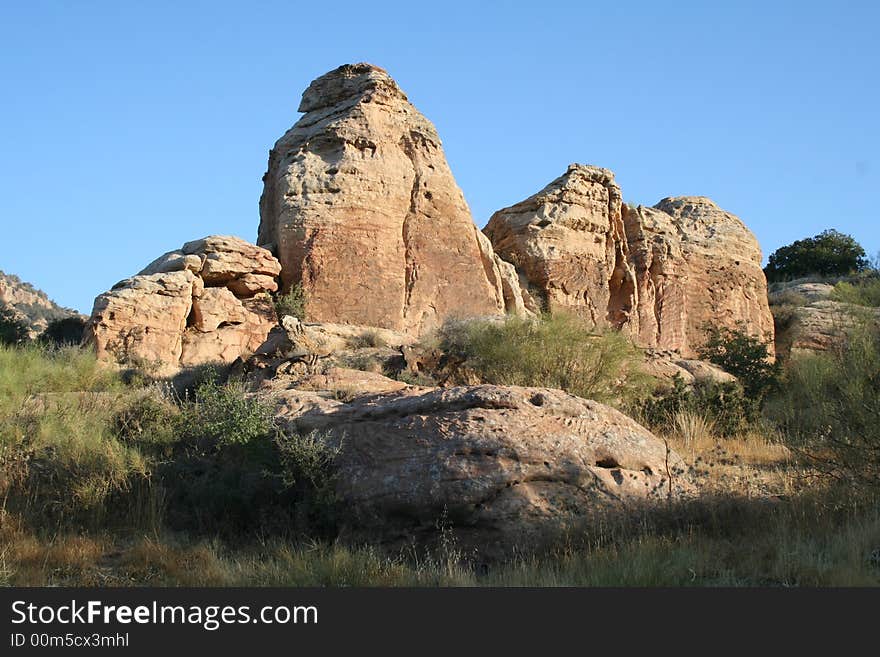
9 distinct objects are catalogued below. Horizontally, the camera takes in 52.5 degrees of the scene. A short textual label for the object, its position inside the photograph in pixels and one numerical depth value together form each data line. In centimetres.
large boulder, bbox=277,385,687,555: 774
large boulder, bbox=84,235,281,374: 1441
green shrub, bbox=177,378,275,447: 904
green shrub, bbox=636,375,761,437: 1276
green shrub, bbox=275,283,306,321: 1609
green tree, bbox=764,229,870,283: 3528
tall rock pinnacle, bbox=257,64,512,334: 1686
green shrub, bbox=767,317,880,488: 887
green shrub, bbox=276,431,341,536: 816
